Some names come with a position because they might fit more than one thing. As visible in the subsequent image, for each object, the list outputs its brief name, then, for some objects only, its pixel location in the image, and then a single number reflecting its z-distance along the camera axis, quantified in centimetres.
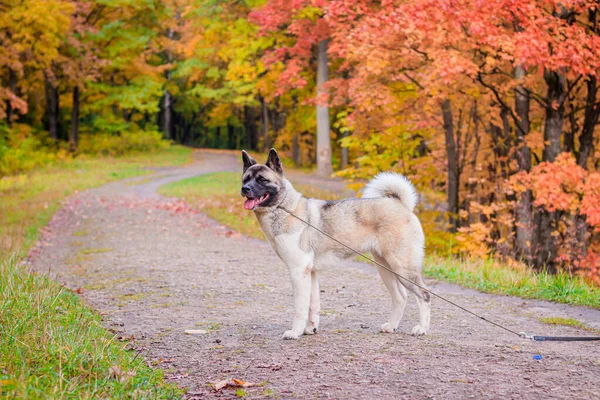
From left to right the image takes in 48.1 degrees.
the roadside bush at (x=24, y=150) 3138
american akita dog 618
